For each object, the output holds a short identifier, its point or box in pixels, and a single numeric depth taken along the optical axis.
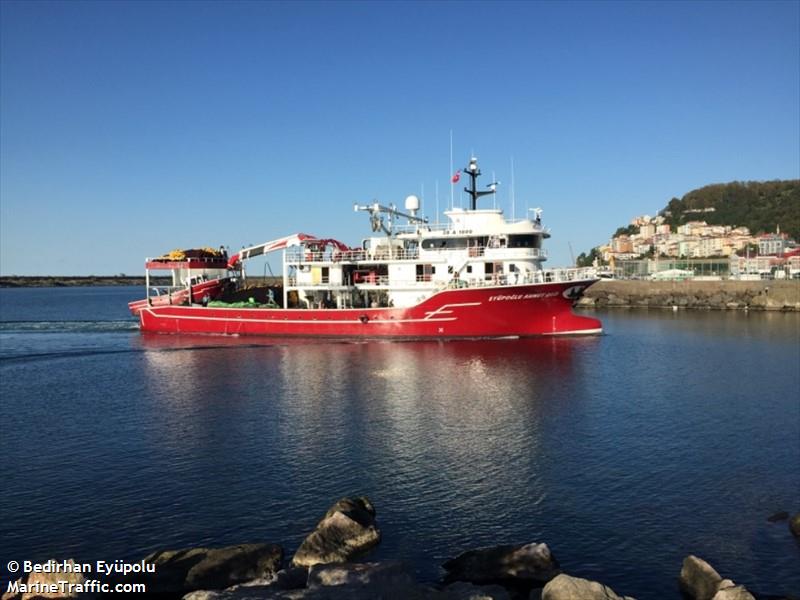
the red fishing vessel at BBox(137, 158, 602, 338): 38.66
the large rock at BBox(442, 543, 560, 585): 10.91
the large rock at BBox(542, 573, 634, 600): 9.44
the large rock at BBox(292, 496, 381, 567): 11.58
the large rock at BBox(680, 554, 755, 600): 10.09
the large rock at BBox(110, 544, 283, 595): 10.77
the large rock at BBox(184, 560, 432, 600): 9.40
